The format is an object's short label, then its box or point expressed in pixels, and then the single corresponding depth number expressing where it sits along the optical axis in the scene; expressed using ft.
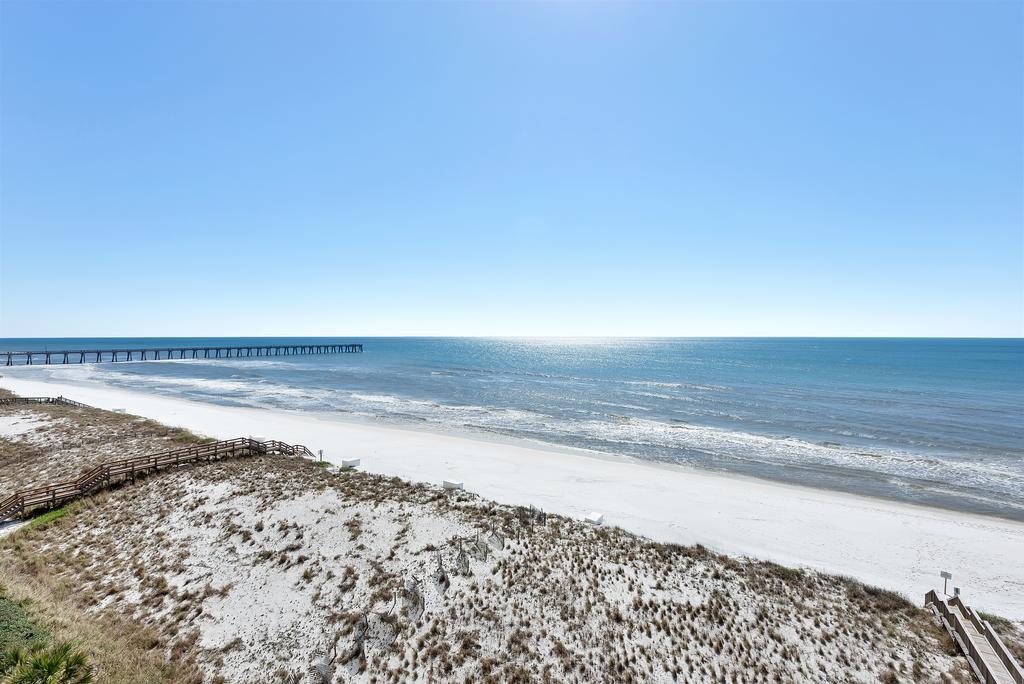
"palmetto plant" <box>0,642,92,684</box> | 34.86
